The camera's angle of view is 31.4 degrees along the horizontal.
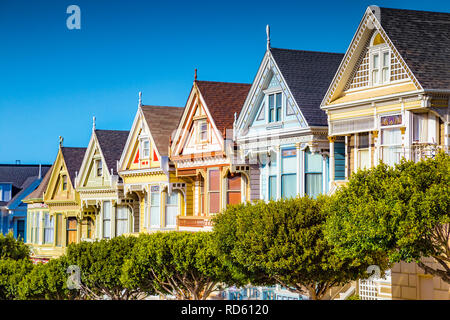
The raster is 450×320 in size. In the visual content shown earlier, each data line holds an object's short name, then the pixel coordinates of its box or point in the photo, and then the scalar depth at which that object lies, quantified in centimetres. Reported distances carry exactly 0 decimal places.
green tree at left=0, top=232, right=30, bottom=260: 4806
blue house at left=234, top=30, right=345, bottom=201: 3231
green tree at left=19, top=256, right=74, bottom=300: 3891
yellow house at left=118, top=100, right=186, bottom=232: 4378
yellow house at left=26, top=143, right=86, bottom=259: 5641
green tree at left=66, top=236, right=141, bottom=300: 3528
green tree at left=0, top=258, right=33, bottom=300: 4206
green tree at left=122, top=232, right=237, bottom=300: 3042
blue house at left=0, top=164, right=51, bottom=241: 6894
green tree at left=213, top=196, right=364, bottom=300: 2497
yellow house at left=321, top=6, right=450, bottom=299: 2662
